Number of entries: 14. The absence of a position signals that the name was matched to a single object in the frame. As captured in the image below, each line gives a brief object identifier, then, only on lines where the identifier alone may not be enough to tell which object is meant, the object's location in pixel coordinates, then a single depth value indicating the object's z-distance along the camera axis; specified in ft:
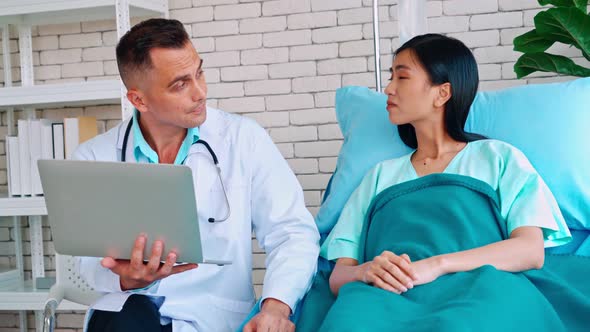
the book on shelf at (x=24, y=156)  10.50
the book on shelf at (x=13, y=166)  10.55
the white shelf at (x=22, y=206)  10.16
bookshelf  9.82
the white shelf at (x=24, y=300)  10.14
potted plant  8.16
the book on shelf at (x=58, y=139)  10.47
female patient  5.11
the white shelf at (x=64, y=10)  9.97
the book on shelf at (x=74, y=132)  10.39
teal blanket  4.19
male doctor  5.45
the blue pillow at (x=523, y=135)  6.00
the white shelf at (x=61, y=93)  9.72
